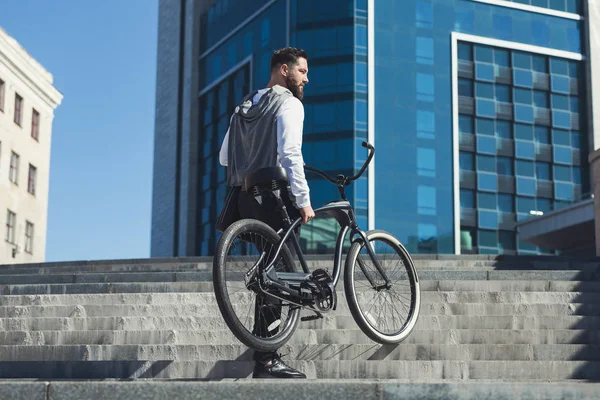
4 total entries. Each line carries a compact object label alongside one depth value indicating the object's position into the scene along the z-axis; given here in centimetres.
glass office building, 6178
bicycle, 629
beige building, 4797
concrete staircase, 726
